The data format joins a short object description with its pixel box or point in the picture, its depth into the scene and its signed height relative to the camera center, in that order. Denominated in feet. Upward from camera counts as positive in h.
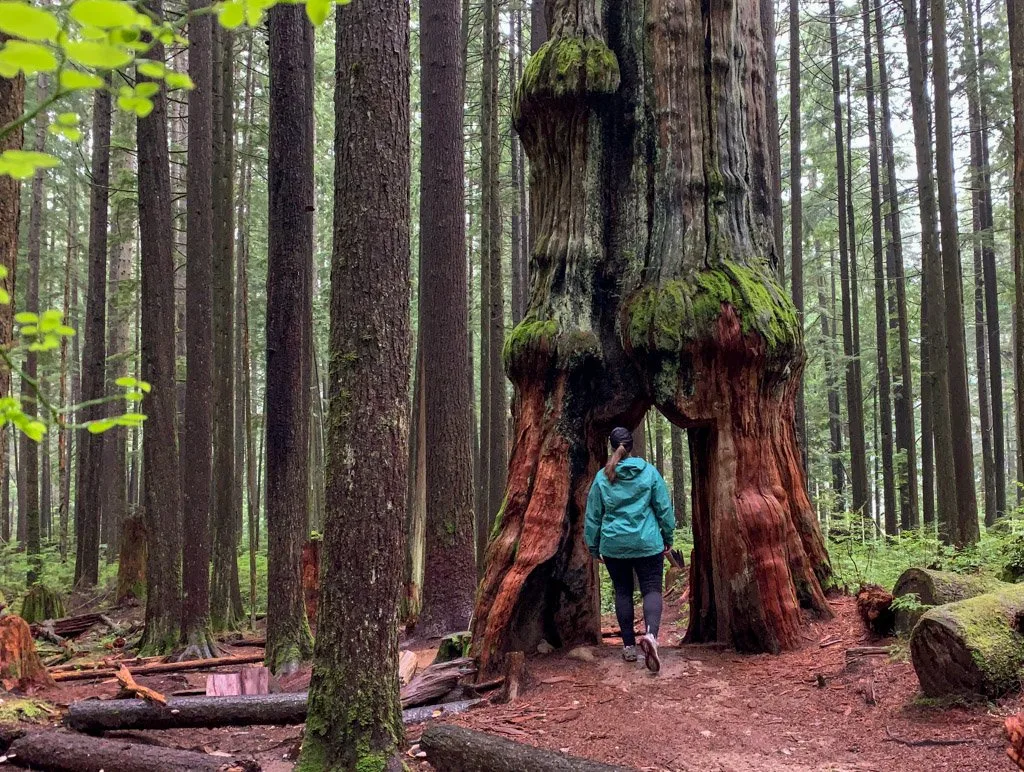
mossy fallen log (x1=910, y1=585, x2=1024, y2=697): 16.35 -4.83
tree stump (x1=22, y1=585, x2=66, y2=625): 43.73 -8.99
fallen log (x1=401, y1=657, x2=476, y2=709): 21.34 -6.96
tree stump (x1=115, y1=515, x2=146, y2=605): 51.08 -7.80
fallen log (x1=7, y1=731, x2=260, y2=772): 16.44 -6.94
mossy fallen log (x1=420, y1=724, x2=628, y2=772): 14.62 -6.42
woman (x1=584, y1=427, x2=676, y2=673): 23.49 -2.83
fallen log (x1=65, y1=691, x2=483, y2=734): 20.01 -7.09
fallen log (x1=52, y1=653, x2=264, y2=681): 29.45 -8.97
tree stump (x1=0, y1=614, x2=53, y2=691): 25.94 -7.11
